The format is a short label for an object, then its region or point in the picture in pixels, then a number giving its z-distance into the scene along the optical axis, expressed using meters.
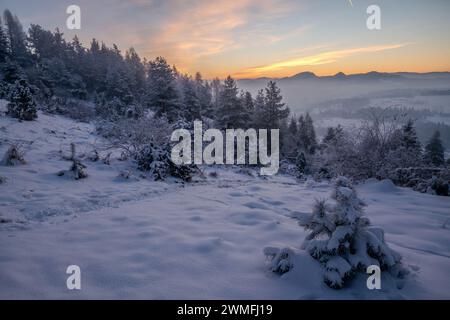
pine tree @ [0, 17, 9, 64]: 41.78
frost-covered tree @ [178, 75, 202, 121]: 33.19
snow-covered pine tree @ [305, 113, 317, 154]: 47.66
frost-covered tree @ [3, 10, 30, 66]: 47.37
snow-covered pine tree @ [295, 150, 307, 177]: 24.95
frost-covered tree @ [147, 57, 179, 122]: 30.23
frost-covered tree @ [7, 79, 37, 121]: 13.92
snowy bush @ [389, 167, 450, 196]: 7.57
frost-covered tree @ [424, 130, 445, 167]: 33.96
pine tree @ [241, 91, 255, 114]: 37.84
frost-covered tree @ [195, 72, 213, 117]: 43.97
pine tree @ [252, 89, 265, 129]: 36.14
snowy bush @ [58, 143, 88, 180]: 7.68
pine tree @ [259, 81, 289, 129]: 35.38
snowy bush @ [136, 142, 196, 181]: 10.06
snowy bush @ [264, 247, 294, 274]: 3.19
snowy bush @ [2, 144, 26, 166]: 7.74
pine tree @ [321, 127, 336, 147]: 40.88
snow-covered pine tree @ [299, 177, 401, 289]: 2.90
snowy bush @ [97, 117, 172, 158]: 11.44
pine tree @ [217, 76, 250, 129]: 30.16
